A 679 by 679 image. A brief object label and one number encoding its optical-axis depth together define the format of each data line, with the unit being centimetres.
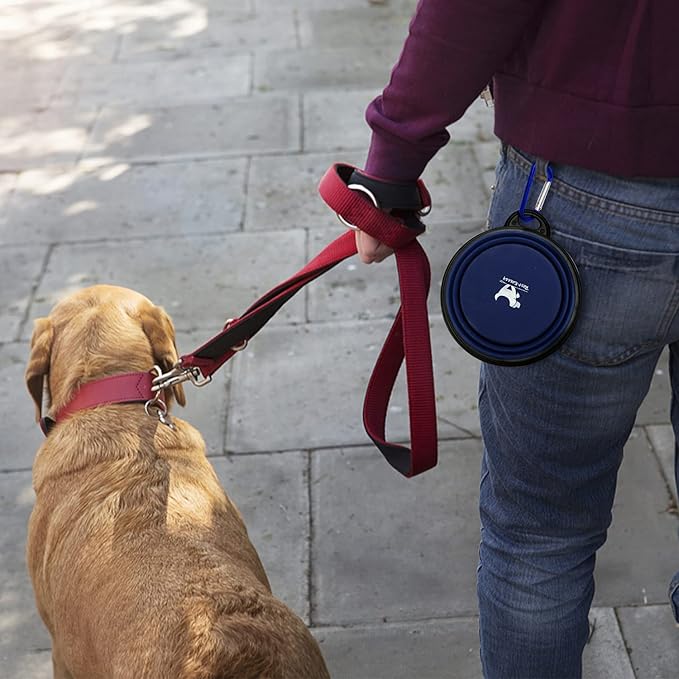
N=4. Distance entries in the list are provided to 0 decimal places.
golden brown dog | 199
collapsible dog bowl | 172
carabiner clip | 170
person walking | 157
